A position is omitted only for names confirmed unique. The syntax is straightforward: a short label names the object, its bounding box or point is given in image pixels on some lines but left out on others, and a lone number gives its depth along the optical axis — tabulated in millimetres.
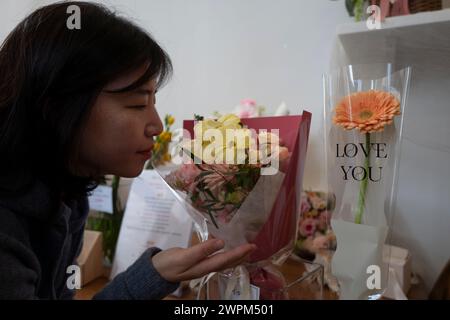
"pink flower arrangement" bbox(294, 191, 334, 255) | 822
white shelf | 484
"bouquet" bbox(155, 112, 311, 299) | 459
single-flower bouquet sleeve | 444
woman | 459
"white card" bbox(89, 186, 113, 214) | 900
